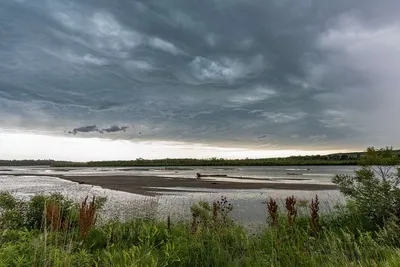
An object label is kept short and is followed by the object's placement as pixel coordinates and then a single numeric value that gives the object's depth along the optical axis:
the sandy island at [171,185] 36.50
